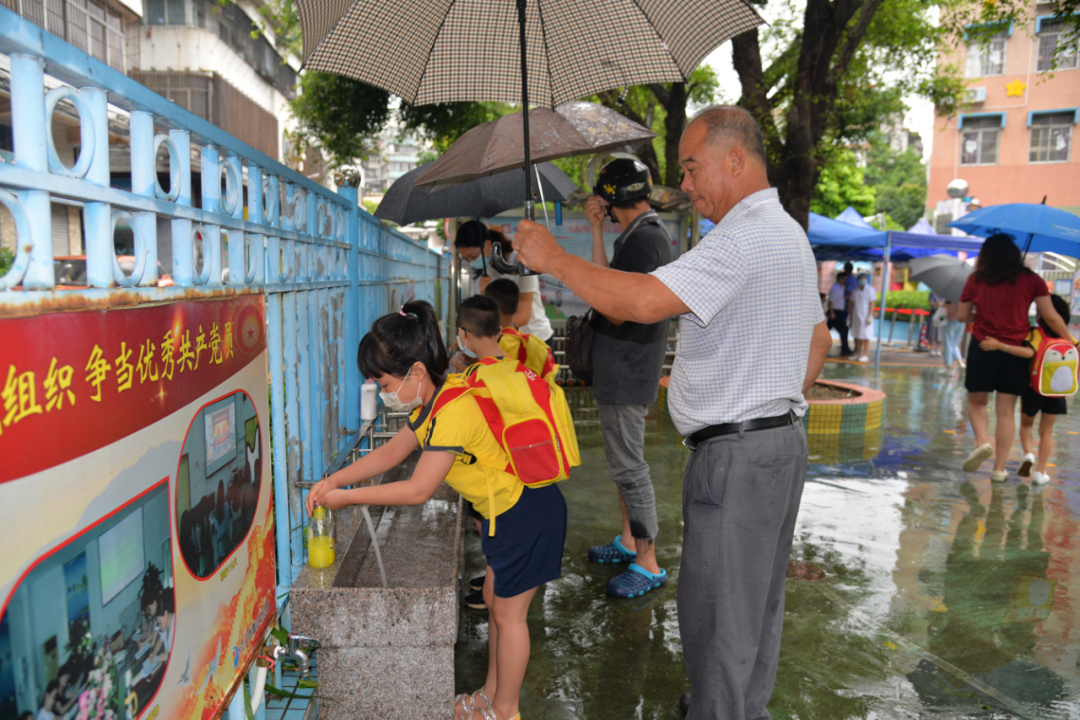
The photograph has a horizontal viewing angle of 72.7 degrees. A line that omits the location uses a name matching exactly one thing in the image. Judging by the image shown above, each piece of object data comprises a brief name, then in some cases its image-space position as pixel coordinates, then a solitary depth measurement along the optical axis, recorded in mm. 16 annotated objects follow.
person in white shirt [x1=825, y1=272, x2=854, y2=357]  15430
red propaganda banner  1000
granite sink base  2283
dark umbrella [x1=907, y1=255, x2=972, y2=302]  13367
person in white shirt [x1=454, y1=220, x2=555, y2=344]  4566
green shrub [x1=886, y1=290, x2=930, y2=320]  21334
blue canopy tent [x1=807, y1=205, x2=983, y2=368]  11546
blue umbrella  6543
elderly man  2012
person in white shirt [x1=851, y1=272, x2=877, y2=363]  14047
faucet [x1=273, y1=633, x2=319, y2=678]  2141
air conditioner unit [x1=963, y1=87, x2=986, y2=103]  24656
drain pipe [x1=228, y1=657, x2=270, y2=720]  2029
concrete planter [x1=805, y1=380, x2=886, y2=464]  6996
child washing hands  2367
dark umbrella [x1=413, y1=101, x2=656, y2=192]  3885
